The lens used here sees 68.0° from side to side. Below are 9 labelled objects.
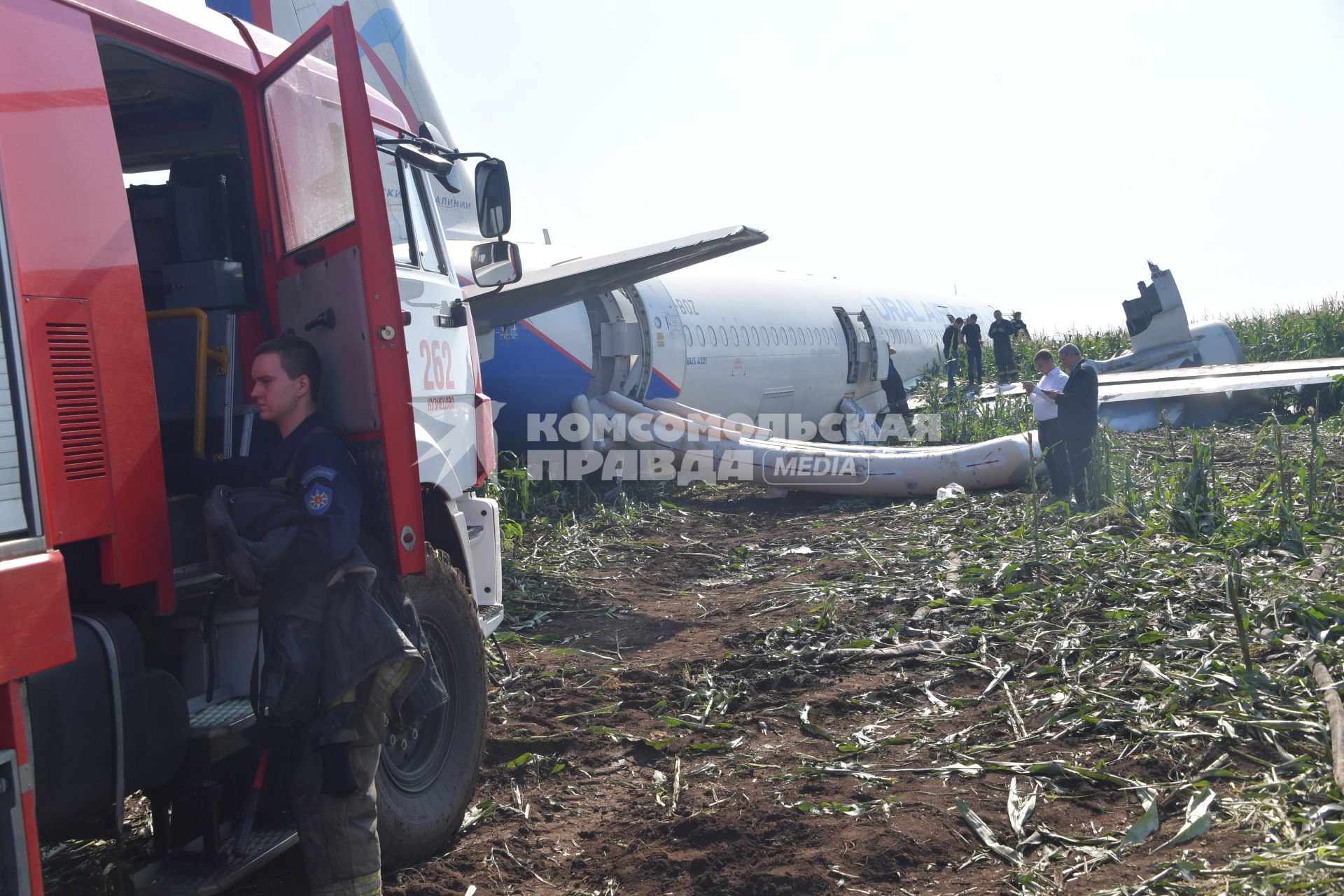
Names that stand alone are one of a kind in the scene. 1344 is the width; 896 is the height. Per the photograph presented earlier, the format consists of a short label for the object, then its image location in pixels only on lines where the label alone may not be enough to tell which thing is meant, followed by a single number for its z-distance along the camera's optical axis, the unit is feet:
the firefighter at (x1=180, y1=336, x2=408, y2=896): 9.98
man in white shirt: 35.04
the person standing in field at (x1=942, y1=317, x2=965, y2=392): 70.23
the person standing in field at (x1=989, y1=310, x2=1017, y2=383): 73.92
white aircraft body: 36.04
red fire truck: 8.53
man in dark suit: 33.19
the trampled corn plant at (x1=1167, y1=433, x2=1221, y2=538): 25.84
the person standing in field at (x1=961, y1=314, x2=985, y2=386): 71.46
